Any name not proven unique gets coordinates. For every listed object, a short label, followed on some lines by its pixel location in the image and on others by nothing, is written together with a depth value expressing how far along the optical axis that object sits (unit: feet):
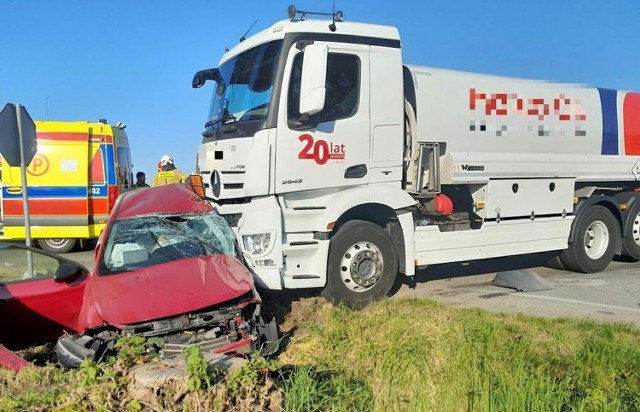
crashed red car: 14.07
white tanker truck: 20.53
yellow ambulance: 40.29
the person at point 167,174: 37.11
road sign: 23.43
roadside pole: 23.65
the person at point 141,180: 43.99
